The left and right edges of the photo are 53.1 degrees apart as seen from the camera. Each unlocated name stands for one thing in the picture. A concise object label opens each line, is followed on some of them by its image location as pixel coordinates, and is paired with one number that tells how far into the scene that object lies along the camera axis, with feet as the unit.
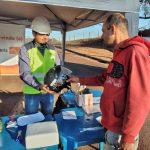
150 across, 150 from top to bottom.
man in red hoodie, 3.04
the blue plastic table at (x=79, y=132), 4.20
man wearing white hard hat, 5.71
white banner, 17.20
